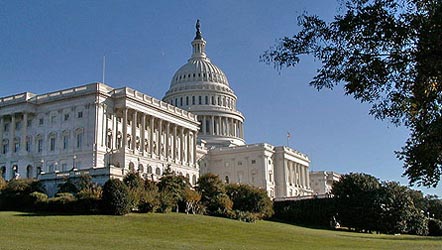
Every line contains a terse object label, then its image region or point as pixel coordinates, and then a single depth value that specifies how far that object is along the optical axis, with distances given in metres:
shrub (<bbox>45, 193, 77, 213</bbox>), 55.81
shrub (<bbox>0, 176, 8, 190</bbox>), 63.14
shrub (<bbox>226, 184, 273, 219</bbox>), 75.56
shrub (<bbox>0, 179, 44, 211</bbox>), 59.97
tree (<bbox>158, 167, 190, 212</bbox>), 63.16
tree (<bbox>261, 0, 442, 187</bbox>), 15.28
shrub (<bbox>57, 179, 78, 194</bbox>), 65.78
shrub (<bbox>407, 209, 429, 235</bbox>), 78.44
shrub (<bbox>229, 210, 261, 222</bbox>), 66.56
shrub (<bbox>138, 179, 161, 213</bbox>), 58.22
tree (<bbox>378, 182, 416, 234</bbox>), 76.00
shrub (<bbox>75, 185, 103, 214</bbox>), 55.38
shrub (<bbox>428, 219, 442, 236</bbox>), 83.31
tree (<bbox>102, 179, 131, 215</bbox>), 54.44
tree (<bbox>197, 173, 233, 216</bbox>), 69.25
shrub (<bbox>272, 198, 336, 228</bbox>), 81.19
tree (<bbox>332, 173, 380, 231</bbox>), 76.56
